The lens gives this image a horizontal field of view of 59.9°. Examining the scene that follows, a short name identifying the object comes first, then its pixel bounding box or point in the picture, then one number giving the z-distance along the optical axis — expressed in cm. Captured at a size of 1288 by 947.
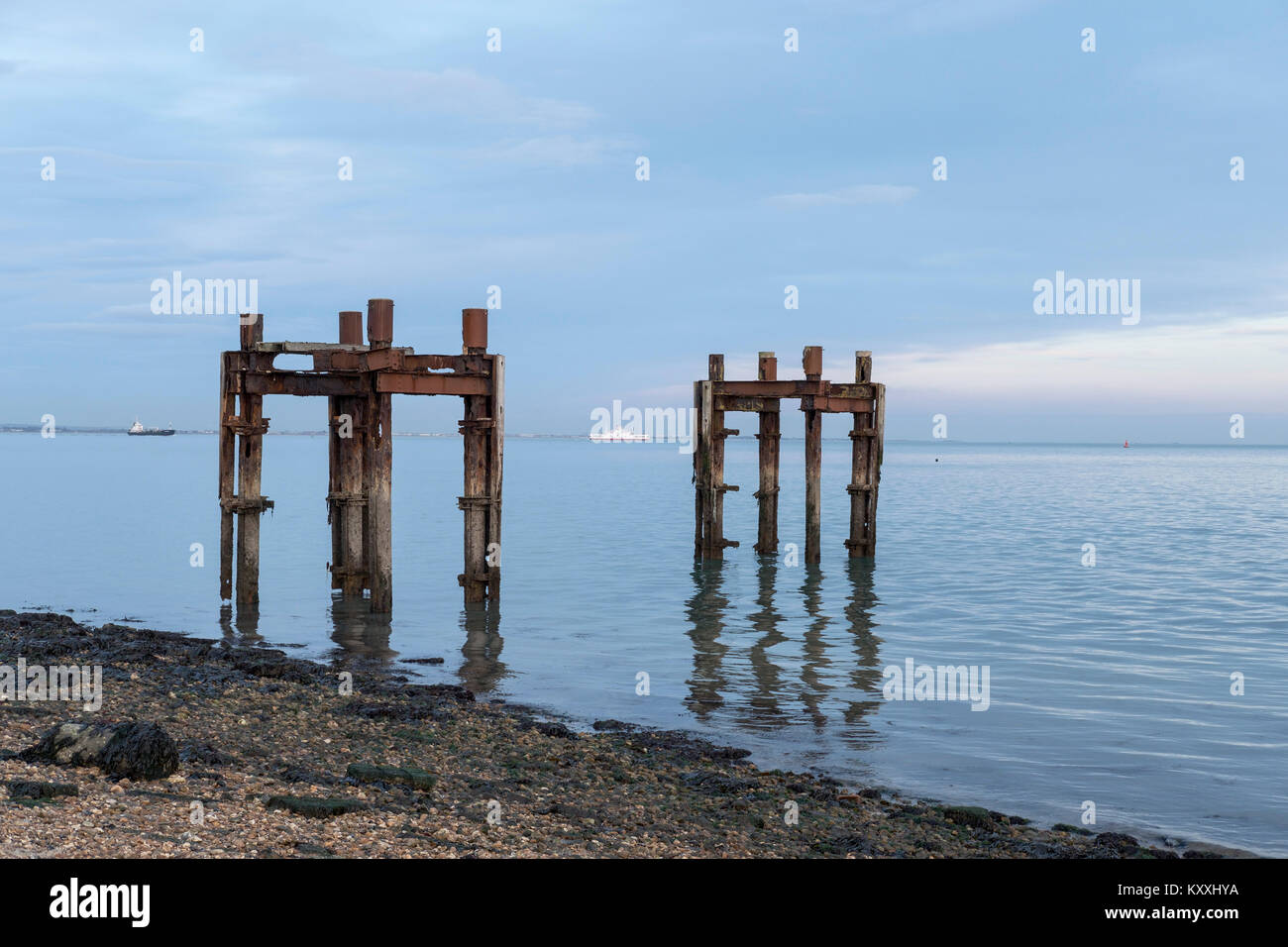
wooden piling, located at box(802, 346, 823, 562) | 2730
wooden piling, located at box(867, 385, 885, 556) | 2997
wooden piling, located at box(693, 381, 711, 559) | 2891
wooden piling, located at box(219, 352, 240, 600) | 1967
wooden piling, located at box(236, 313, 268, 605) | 1981
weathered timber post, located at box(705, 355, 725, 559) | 2914
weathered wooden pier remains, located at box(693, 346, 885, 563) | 2820
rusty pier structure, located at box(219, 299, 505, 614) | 1891
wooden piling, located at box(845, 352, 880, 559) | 2984
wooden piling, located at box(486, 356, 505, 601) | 1936
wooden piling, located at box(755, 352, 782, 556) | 2905
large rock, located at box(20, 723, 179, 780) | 904
